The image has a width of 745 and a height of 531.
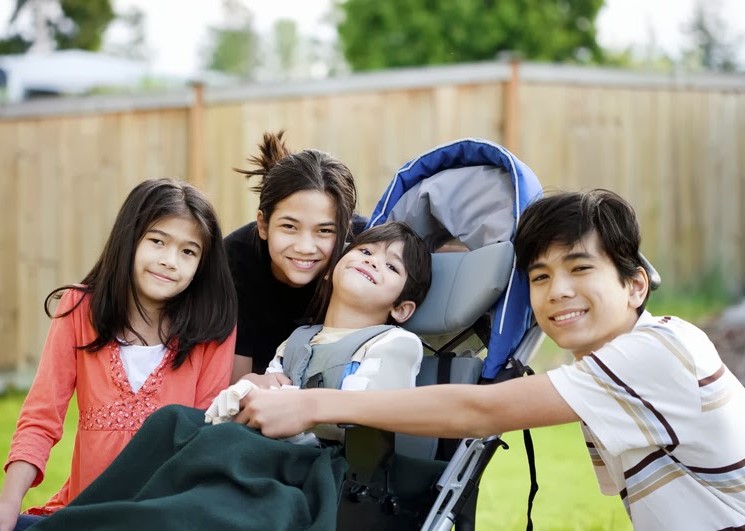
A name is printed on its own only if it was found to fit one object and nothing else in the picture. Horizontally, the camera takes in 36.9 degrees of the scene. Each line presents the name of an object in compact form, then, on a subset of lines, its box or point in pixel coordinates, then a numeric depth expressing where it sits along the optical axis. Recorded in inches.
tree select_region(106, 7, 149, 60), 1147.3
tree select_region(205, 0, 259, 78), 1172.5
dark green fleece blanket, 83.4
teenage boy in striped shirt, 87.4
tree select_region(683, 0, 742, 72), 650.2
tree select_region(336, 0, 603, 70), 563.2
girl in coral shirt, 109.9
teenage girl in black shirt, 119.3
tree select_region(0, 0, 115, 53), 847.1
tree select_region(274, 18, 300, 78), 1193.4
